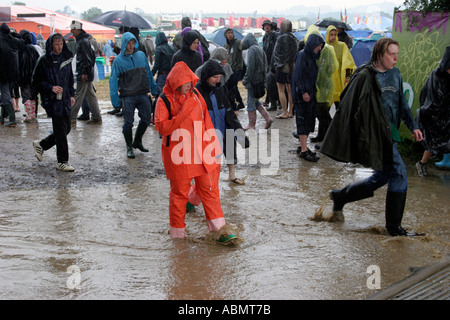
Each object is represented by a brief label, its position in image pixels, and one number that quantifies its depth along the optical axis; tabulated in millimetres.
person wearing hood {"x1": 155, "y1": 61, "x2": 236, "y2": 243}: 4688
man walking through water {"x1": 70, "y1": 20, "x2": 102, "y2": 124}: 10555
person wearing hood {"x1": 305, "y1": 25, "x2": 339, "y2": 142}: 8445
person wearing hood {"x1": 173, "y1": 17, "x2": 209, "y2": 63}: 9719
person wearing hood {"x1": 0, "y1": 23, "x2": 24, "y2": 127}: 10336
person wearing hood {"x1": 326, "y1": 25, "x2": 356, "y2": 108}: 9039
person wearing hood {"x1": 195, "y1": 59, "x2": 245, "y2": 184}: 5664
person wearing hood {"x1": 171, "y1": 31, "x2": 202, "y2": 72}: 8547
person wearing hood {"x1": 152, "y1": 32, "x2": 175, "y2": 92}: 10188
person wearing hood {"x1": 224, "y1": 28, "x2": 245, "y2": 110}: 11512
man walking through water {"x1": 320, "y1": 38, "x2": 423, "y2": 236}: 4695
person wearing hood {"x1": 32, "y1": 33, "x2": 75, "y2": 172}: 7207
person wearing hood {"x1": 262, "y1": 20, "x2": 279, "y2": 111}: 12273
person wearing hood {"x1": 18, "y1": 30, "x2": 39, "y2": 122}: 10953
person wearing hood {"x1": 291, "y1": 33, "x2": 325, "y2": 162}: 7992
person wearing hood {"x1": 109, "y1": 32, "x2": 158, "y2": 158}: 8094
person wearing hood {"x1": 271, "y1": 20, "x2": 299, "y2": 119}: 10711
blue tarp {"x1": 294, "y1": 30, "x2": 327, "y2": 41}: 21438
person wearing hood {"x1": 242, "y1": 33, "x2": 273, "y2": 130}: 9977
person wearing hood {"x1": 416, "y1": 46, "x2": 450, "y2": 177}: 6988
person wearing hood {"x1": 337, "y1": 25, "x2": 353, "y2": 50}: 11076
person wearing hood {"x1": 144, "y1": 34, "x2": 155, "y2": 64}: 26359
